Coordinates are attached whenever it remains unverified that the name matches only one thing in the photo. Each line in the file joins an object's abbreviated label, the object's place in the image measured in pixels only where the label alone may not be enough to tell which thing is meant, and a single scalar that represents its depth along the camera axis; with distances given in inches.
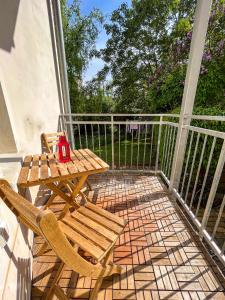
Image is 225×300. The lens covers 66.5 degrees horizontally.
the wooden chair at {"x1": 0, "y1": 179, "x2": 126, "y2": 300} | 29.8
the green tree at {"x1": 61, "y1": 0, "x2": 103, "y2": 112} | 225.3
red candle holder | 73.5
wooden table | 58.5
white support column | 74.2
